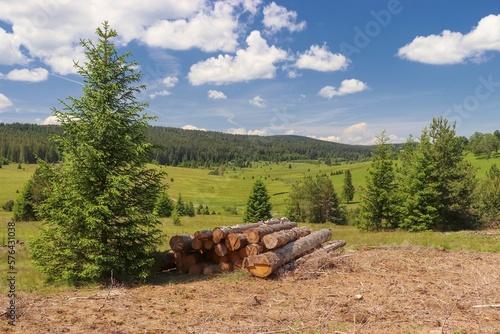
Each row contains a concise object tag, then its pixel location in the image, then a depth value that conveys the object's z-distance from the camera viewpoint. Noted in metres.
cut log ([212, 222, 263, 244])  12.38
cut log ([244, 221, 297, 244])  12.08
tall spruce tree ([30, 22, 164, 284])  10.84
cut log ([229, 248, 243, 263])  12.52
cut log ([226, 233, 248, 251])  12.12
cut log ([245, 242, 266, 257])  11.80
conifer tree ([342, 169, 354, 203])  103.81
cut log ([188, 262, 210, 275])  12.55
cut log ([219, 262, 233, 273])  12.40
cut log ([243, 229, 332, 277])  11.05
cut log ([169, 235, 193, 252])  12.74
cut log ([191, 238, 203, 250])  12.70
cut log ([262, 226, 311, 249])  11.90
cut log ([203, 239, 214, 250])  12.68
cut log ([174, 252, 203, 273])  12.81
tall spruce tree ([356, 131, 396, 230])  33.47
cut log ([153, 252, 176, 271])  12.65
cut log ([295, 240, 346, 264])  12.79
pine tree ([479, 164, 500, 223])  40.50
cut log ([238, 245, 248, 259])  12.27
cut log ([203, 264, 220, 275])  12.41
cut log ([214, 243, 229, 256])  12.41
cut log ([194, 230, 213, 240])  12.51
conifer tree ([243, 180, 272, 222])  59.09
